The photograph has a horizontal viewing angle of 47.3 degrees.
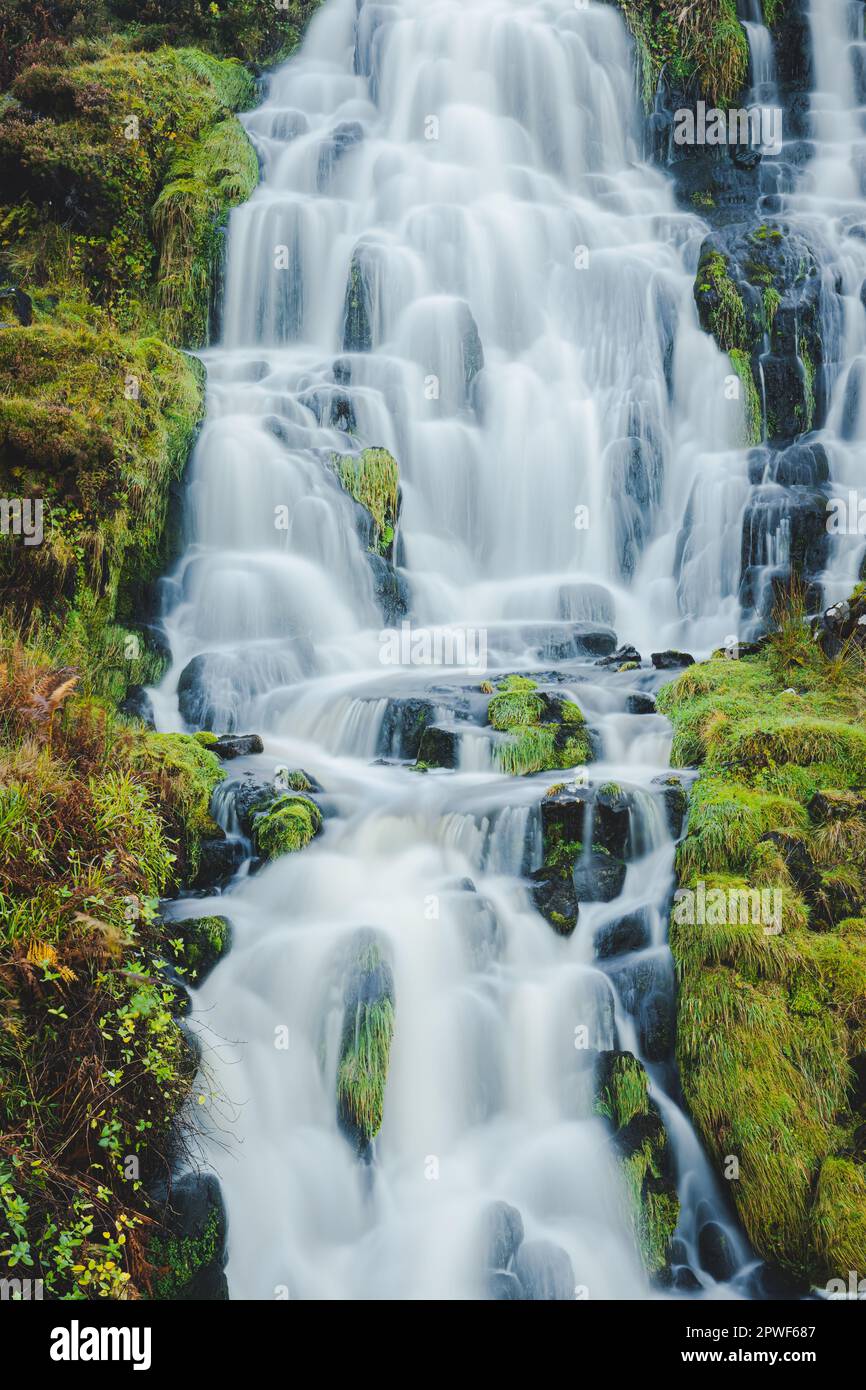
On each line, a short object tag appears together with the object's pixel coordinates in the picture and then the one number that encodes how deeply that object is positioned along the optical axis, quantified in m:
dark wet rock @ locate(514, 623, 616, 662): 11.18
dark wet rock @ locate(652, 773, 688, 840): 7.25
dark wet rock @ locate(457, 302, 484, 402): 13.83
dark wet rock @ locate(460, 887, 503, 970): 6.51
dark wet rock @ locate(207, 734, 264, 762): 8.39
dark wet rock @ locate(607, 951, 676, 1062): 6.13
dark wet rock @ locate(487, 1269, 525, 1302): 5.29
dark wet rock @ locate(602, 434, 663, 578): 13.10
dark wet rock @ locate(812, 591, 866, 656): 8.87
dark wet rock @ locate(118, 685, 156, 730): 8.88
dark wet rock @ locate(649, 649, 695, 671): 10.32
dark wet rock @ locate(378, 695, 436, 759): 8.94
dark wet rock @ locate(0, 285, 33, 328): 11.17
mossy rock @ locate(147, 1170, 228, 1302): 4.71
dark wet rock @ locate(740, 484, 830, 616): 12.02
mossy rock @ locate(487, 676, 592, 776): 8.40
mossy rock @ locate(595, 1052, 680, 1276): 5.54
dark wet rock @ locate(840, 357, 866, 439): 13.52
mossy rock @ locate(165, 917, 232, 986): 6.20
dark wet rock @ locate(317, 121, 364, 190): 16.38
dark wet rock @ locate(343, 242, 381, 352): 14.18
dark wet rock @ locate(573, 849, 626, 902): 6.91
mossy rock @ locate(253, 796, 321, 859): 7.18
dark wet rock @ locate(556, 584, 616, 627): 12.23
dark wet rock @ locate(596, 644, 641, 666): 10.59
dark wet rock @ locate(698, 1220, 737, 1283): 5.41
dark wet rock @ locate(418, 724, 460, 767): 8.52
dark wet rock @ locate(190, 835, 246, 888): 6.98
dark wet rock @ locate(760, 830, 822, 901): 6.36
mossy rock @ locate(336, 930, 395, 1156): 5.79
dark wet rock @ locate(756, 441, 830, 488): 12.65
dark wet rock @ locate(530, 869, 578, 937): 6.64
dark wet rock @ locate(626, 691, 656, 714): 9.08
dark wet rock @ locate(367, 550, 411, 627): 11.63
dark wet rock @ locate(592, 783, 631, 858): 7.16
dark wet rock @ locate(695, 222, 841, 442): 13.66
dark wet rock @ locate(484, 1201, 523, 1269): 5.43
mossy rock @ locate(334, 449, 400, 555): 11.75
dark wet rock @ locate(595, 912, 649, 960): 6.59
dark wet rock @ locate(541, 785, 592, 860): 7.18
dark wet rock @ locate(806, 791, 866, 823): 6.65
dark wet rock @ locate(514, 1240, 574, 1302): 5.31
